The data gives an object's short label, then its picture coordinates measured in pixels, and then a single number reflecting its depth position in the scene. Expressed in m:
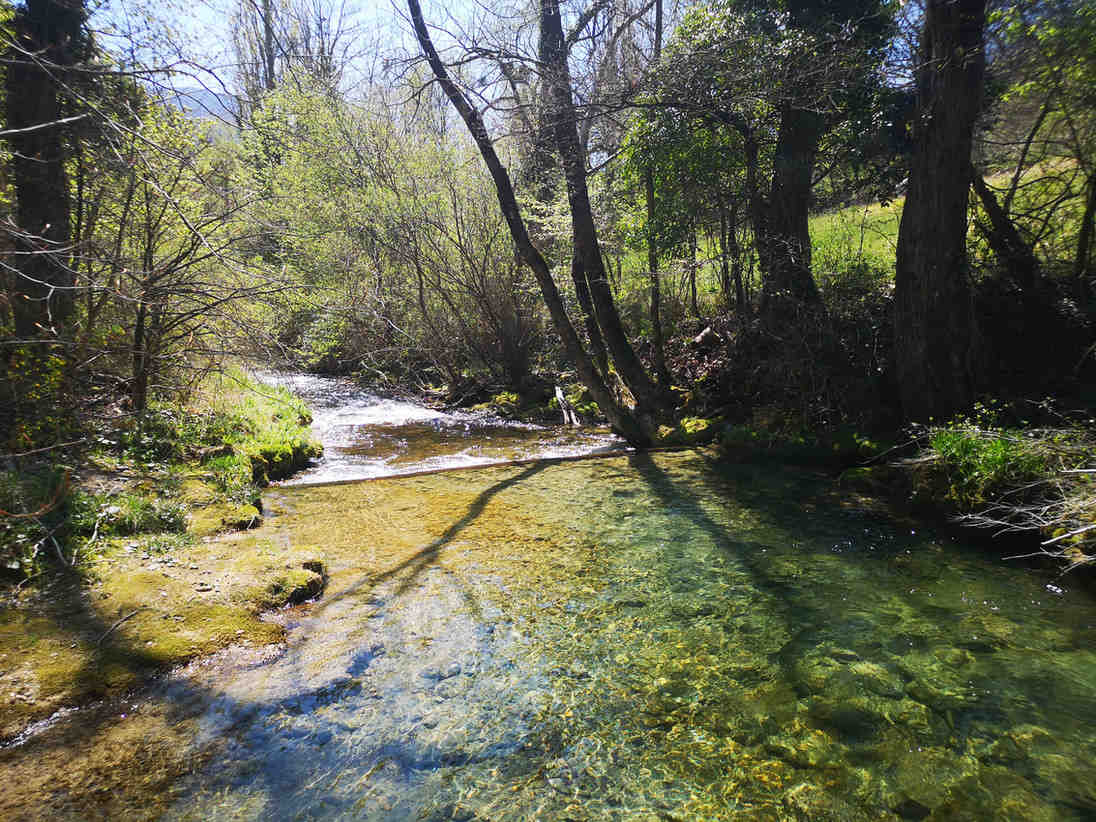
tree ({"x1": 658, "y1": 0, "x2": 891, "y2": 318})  7.87
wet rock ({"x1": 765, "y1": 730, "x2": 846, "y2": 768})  2.87
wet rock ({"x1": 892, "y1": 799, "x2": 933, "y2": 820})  2.55
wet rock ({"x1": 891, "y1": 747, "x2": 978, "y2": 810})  2.64
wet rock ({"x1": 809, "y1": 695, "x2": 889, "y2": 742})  3.07
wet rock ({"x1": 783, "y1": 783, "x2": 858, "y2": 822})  2.57
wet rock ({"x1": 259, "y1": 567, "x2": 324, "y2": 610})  4.44
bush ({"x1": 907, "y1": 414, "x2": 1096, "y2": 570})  4.36
